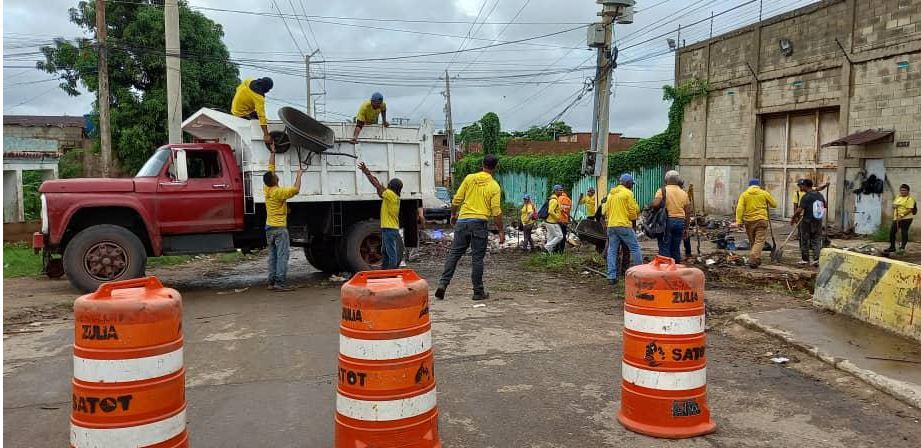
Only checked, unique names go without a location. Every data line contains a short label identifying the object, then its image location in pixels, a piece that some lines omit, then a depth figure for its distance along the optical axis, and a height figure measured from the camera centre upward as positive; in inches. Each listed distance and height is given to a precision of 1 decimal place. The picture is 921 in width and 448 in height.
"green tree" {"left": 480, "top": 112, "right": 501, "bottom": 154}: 1601.9 +136.0
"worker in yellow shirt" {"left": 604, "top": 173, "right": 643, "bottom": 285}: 371.9 -18.4
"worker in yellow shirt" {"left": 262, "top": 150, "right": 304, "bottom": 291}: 360.5 -18.3
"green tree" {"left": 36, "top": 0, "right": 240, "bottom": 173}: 927.0 +172.3
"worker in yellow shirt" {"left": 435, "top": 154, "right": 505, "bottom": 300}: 332.2 -15.1
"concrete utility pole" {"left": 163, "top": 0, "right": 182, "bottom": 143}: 551.2 +97.5
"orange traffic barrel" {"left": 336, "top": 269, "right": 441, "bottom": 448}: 130.9 -37.1
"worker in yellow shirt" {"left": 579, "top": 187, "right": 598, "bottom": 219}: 631.2 -15.5
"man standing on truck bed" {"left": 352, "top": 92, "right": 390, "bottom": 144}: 399.5 +46.2
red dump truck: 351.9 -9.3
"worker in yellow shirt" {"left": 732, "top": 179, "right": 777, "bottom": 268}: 448.1 -18.7
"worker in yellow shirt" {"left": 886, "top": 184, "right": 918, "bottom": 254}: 516.1 -20.4
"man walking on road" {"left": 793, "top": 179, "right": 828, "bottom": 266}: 456.4 -24.1
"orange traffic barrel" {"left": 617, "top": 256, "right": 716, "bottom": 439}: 156.7 -40.8
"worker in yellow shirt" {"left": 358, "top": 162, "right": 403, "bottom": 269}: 384.8 -20.0
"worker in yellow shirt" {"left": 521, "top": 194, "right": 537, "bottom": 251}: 575.2 -30.2
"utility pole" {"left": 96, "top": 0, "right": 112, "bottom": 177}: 660.1 +96.0
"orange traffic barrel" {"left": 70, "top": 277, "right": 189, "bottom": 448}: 117.5 -34.3
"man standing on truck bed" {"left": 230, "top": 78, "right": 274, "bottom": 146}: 368.8 +48.8
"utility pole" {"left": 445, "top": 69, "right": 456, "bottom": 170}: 1736.2 +175.6
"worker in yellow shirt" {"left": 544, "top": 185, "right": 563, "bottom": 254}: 535.2 -31.7
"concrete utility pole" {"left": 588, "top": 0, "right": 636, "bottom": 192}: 516.7 +92.1
